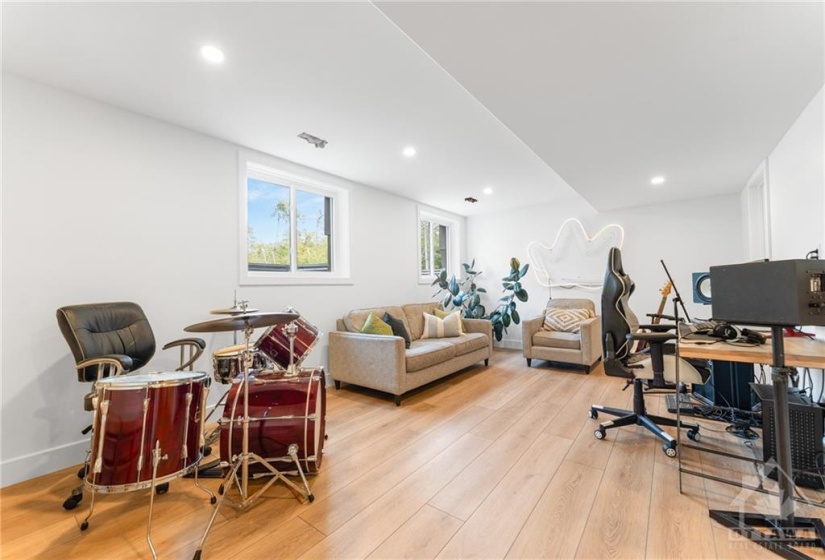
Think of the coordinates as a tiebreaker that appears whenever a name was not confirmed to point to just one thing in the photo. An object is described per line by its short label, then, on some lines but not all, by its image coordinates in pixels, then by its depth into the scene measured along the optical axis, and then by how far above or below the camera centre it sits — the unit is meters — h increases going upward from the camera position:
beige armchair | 3.97 -0.70
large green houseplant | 5.10 -0.16
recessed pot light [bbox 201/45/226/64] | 1.78 +1.32
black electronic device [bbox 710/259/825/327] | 1.19 -0.03
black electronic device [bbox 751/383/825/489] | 1.69 -0.83
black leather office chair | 1.75 -0.28
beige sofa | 3.04 -0.68
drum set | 1.38 -0.60
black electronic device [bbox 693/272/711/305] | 2.34 -0.02
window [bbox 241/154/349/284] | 3.24 +0.69
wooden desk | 1.38 -0.31
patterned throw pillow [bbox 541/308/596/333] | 4.40 -0.43
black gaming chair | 2.03 -0.48
